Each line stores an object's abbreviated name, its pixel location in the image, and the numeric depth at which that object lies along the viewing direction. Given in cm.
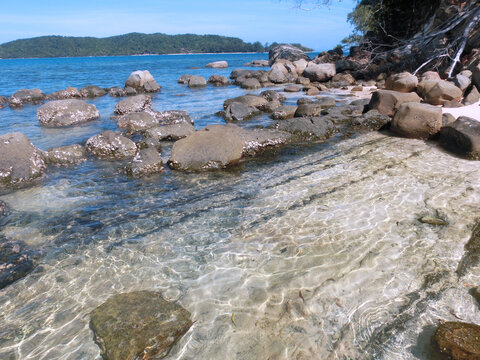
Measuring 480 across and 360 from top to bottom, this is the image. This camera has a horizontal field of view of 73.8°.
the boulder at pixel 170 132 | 955
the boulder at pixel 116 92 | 2022
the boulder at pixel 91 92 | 2000
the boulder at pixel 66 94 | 1974
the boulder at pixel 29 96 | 1803
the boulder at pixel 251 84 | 2186
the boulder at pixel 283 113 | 1204
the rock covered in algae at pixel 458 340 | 256
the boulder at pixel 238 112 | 1212
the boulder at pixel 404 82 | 1342
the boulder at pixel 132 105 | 1384
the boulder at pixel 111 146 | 841
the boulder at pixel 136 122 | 1076
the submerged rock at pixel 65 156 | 793
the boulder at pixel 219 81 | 2491
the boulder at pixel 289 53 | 3081
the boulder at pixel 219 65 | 4447
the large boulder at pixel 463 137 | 721
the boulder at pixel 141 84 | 2186
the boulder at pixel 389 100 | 1092
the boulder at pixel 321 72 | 2244
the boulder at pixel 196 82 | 2426
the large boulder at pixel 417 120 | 870
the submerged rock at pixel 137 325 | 290
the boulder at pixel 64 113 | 1221
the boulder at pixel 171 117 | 1167
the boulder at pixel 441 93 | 1139
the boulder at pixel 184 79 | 2666
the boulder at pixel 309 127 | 938
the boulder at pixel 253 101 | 1377
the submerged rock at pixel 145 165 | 716
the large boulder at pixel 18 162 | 682
